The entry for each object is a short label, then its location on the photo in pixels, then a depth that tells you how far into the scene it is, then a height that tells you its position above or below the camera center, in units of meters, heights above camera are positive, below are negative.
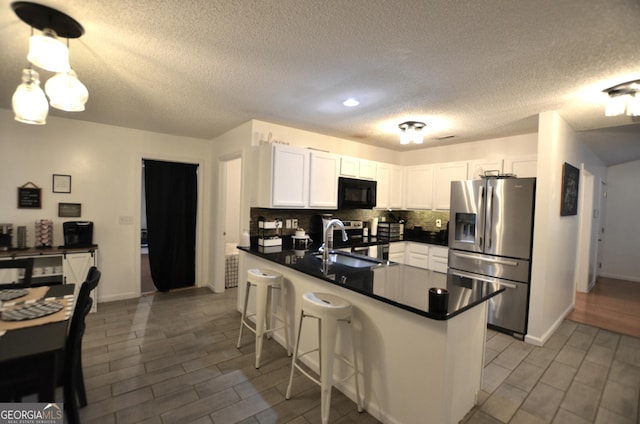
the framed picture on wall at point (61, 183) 3.73 +0.17
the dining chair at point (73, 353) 1.73 -0.96
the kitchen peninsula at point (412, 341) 1.70 -0.86
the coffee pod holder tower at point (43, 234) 3.57 -0.47
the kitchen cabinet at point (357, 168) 4.19 +0.58
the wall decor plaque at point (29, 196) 3.54 -0.01
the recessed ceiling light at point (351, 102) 2.84 +1.05
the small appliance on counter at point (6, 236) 3.34 -0.49
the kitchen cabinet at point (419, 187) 4.77 +0.37
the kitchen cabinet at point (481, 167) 3.98 +0.62
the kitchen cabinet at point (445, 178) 4.37 +0.48
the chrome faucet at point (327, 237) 2.74 -0.31
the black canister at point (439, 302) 1.60 -0.52
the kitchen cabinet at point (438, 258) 4.25 -0.73
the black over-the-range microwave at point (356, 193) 4.18 +0.20
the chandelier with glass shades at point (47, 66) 1.51 +0.71
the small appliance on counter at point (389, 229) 4.85 -0.37
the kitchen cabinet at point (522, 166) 3.70 +0.61
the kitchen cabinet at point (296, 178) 3.45 +0.34
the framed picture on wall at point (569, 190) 3.30 +0.29
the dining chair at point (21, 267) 2.24 -0.58
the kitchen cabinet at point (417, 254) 4.54 -0.74
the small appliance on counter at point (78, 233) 3.66 -0.47
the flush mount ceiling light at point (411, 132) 3.53 +0.95
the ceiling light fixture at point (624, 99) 2.27 +0.94
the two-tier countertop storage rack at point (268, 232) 3.62 -0.39
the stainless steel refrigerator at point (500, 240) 3.22 -0.35
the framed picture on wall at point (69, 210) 3.78 -0.18
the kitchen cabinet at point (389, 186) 4.79 +0.37
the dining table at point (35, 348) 1.39 -0.75
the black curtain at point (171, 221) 4.46 -0.33
